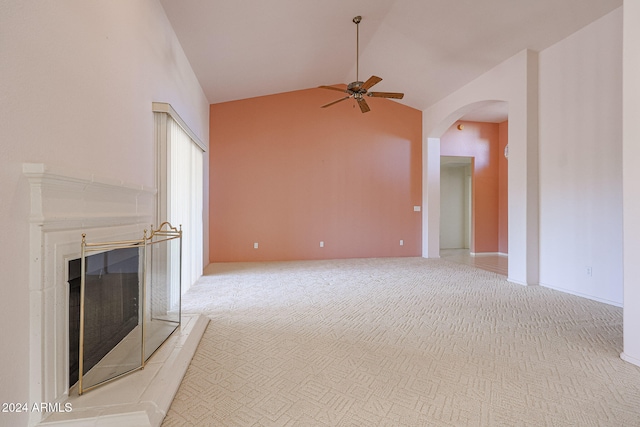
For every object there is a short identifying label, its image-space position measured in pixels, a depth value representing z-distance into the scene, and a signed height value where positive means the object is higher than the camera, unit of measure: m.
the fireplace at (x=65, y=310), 1.36 -0.46
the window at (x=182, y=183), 2.99 +0.38
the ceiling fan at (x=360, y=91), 4.04 +1.69
